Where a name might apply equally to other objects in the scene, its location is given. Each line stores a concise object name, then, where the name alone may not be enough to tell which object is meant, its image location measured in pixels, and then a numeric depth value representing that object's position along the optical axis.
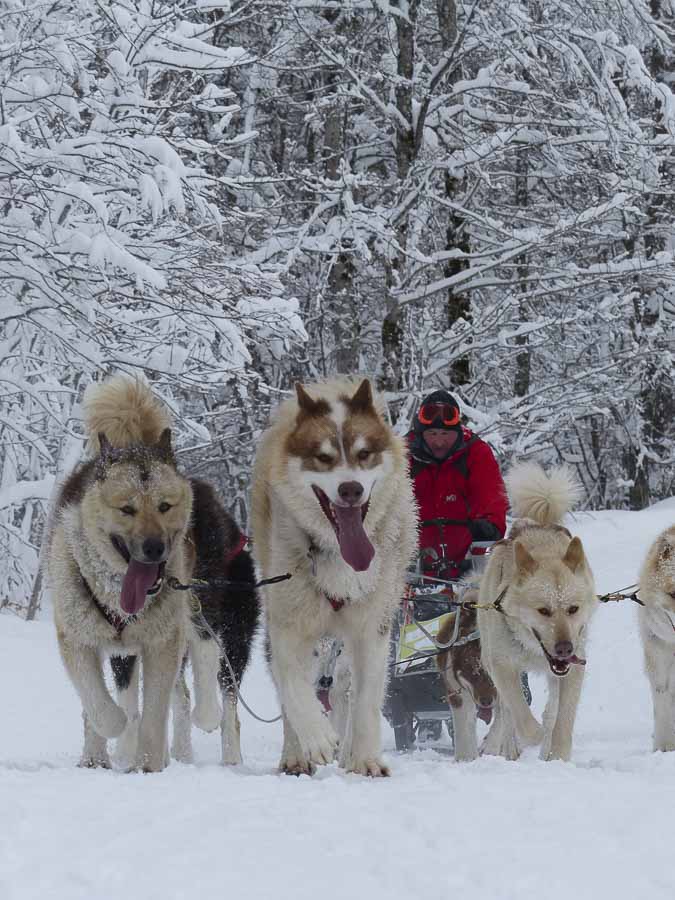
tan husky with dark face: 8.70
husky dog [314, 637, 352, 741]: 11.45
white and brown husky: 8.47
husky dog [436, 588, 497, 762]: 11.59
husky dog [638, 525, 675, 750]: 11.11
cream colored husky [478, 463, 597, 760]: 9.86
